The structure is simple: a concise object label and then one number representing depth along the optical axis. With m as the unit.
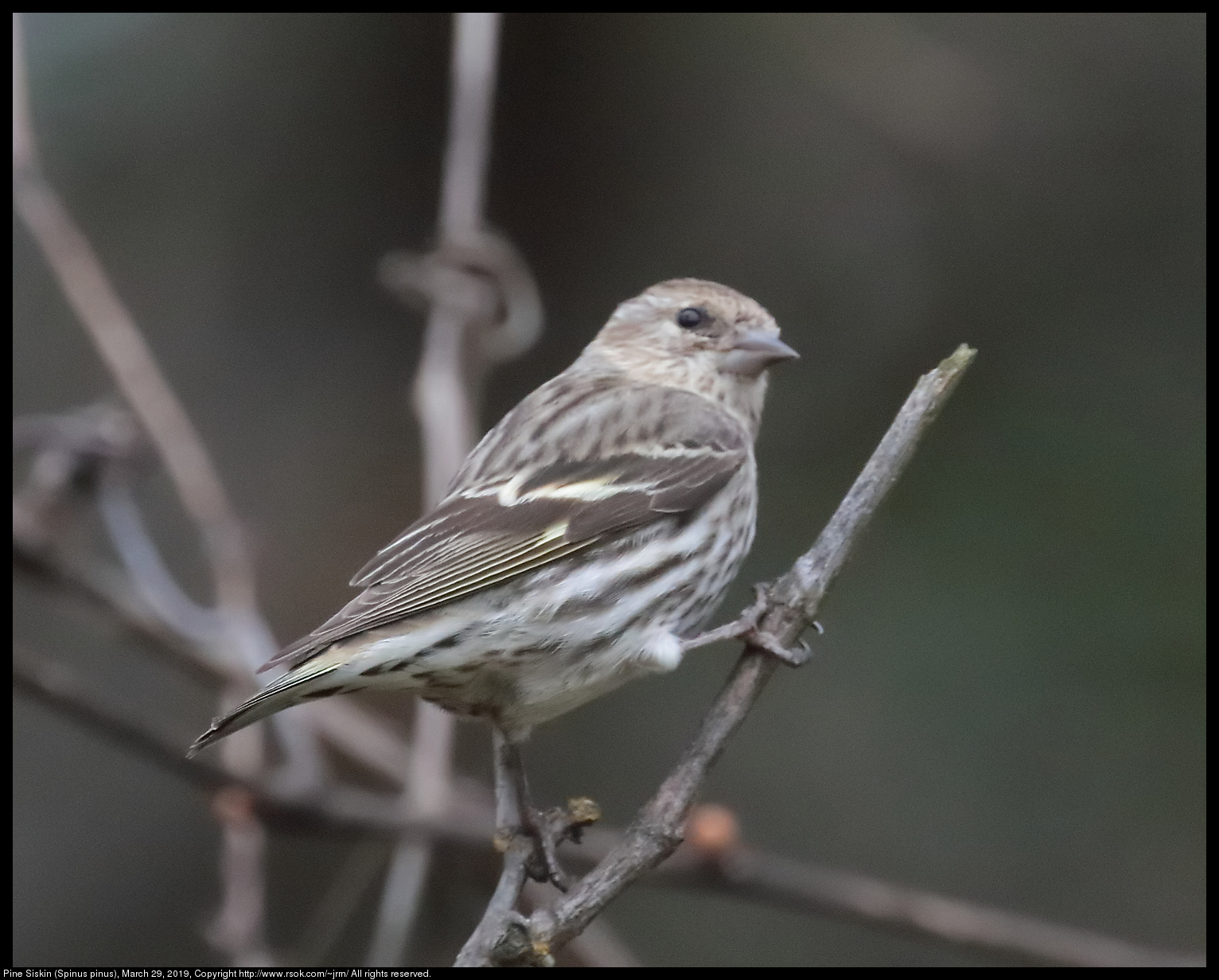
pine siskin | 6.42
